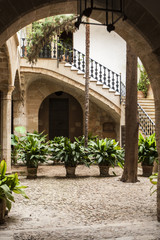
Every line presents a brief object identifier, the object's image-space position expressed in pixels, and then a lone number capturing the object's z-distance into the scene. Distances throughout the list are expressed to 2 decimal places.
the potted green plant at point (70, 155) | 7.16
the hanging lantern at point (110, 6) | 3.00
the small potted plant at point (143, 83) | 13.45
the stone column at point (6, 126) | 7.39
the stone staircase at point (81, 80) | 10.94
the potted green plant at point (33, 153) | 7.10
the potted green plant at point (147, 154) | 7.24
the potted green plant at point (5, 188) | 3.50
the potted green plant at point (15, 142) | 9.17
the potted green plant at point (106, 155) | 7.26
